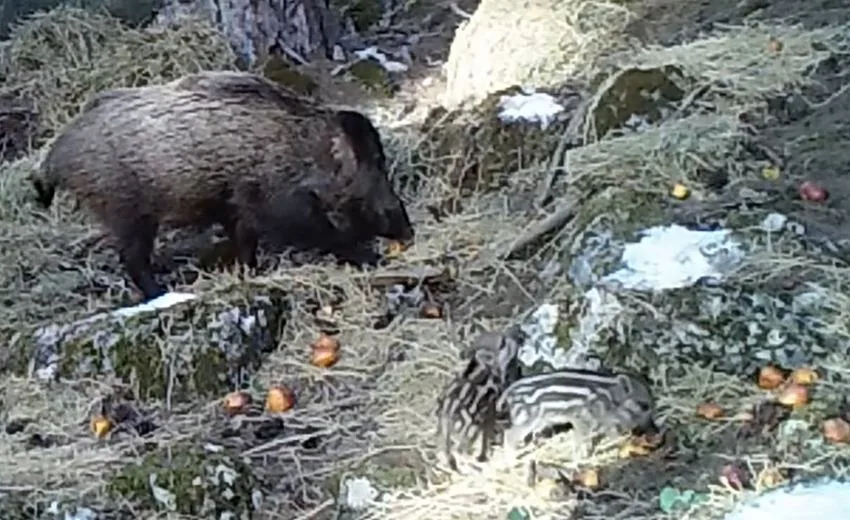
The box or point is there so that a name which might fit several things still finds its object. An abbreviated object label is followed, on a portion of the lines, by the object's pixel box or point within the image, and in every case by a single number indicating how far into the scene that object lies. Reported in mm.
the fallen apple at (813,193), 5418
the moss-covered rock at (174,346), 5266
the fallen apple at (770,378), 4512
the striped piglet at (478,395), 4406
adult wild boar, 6012
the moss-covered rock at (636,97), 6316
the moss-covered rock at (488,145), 6504
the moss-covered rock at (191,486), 4406
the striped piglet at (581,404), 4273
